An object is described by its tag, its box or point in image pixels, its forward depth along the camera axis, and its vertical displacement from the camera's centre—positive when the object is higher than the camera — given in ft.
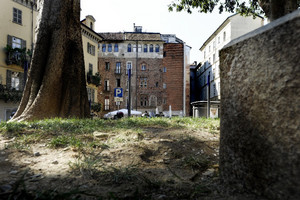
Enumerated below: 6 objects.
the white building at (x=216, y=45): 107.14 +32.19
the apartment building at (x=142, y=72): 138.72 +18.14
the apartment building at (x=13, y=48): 66.03 +15.57
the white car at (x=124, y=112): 81.76 -4.13
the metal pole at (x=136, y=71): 138.49 +18.57
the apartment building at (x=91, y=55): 95.45 +20.11
